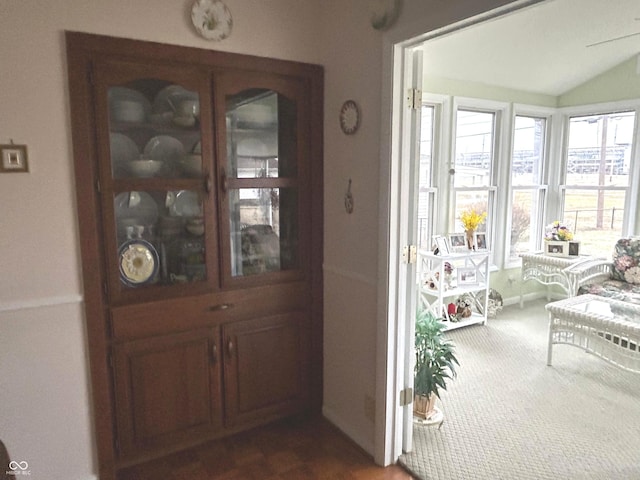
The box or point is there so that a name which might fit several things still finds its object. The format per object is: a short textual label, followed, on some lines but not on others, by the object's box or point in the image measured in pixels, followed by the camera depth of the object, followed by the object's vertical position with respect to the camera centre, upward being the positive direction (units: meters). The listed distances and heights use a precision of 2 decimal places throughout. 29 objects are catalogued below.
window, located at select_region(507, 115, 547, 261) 4.68 -0.01
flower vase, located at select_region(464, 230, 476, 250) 4.14 -0.52
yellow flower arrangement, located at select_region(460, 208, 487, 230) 4.11 -0.34
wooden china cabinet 1.94 -0.27
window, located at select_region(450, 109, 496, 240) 4.22 +0.21
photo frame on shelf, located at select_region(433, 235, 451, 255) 3.97 -0.55
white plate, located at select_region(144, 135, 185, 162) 2.12 +0.17
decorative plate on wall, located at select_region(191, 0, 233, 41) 2.03 +0.77
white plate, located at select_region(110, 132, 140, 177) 1.98 +0.15
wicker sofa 3.81 -0.83
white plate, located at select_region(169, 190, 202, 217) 2.18 -0.10
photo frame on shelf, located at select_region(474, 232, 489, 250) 4.25 -0.55
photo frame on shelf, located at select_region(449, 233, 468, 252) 4.13 -0.55
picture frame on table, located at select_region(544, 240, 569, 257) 4.46 -0.65
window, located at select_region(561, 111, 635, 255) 4.41 +0.07
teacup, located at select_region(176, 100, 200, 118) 2.12 +0.36
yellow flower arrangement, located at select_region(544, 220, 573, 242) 4.49 -0.50
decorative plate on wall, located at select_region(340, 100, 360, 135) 2.16 +0.33
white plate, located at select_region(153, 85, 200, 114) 2.09 +0.41
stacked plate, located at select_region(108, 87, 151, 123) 1.96 +0.36
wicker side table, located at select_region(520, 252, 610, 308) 4.01 -0.82
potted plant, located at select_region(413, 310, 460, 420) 2.42 -0.99
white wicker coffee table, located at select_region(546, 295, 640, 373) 2.83 -0.97
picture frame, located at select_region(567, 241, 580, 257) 4.43 -0.66
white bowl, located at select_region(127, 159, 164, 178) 2.05 +0.08
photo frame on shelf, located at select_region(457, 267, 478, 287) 4.01 -0.84
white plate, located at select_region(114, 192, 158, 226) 2.03 -0.12
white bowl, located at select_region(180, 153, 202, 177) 2.17 +0.09
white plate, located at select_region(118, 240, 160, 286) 2.06 -0.37
